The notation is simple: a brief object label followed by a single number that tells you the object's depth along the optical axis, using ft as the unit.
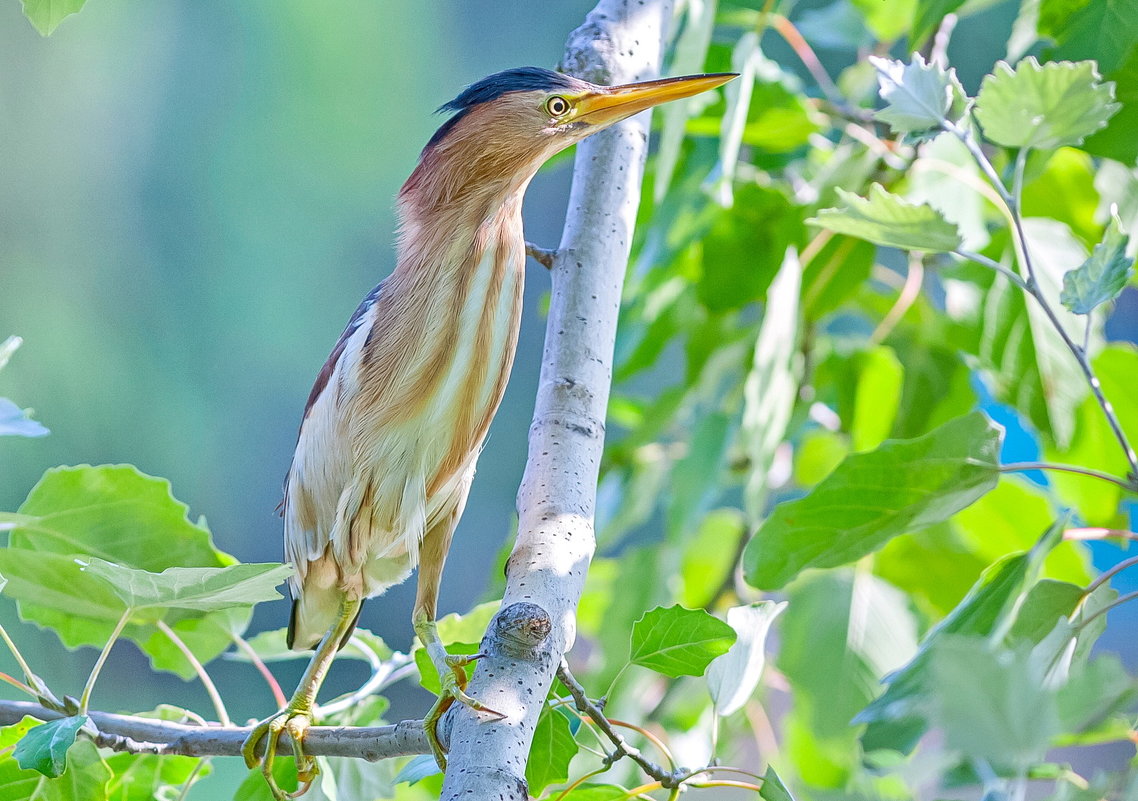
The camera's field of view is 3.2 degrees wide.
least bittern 19.20
